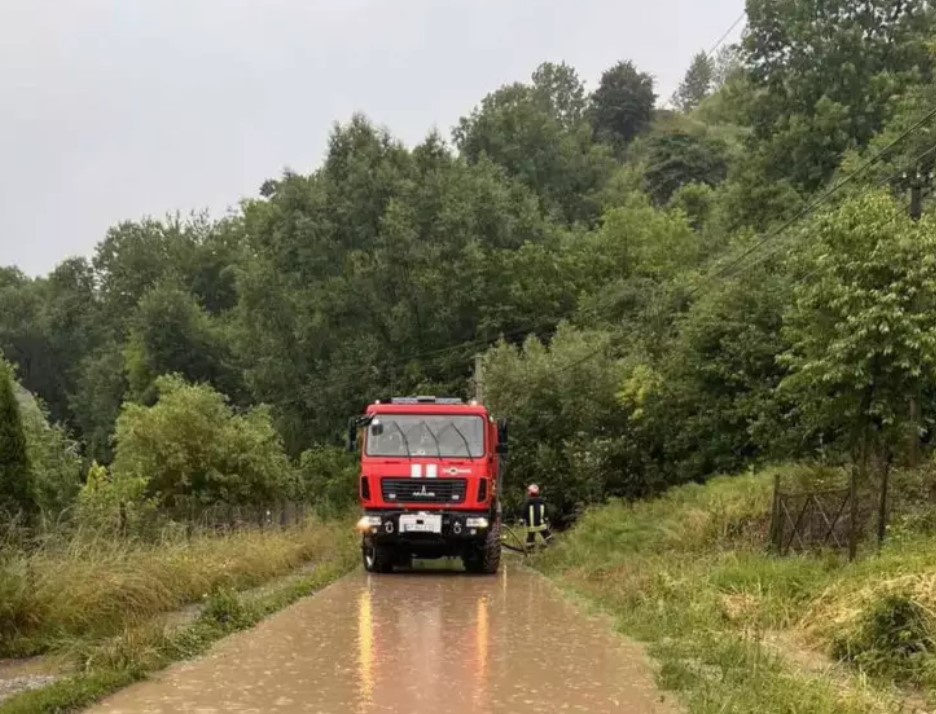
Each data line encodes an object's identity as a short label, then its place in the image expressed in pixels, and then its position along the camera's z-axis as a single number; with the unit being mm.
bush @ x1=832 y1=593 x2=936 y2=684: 8078
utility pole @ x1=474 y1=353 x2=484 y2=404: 32625
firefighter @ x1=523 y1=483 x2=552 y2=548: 21828
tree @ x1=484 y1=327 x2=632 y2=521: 26109
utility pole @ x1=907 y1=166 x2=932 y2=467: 14867
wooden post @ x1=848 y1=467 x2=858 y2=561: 12411
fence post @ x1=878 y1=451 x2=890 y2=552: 12453
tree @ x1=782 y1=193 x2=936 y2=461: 13727
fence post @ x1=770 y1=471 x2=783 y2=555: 14280
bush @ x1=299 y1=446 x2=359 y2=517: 36175
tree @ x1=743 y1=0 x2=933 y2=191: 44219
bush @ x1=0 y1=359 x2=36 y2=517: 14445
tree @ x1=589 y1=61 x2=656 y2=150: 99875
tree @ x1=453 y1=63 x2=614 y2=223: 63344
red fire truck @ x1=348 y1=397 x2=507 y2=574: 17391
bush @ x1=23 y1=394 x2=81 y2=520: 24844
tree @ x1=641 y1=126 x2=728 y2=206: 71562
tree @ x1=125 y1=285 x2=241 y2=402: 57156
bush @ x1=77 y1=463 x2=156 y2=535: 13211
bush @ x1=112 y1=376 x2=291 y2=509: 24500
